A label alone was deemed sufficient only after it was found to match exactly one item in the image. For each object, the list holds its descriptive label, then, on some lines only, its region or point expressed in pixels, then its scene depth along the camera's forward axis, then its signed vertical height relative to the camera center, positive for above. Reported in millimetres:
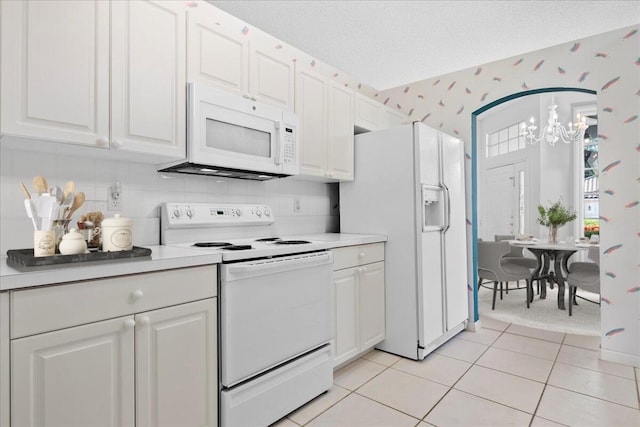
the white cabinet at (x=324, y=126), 2555 +698
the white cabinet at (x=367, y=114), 3062 +931
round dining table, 4000 -524
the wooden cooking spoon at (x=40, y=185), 1347 +122
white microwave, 1882 +472
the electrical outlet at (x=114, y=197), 1892 +104
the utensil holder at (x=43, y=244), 1274 -100
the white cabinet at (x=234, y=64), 1906 +921
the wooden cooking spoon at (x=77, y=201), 1499 +66
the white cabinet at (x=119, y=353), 1107 -497
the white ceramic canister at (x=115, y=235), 1433 -78
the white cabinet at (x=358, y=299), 2348 -599
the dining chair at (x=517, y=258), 4457 -577
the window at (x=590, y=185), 5363 +468
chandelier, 4703 +1224
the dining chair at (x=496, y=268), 3996 -612
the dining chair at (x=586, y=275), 3561 -630
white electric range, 1624 -503
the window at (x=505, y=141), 6094 +1345
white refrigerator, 2609 -46
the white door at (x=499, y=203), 6176 +238
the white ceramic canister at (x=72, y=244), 1313 -105
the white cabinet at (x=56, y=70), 1330 +597
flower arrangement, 4297 -43
